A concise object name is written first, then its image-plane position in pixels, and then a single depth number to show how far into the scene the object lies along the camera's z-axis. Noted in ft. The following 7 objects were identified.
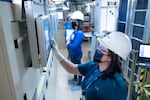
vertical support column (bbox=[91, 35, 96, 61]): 13.41
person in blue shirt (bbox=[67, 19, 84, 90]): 12.04
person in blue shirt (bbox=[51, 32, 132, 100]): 4.41
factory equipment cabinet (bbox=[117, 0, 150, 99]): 9.21
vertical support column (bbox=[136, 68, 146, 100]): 7.98
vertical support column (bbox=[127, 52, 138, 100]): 7.07
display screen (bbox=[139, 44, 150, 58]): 8.27
